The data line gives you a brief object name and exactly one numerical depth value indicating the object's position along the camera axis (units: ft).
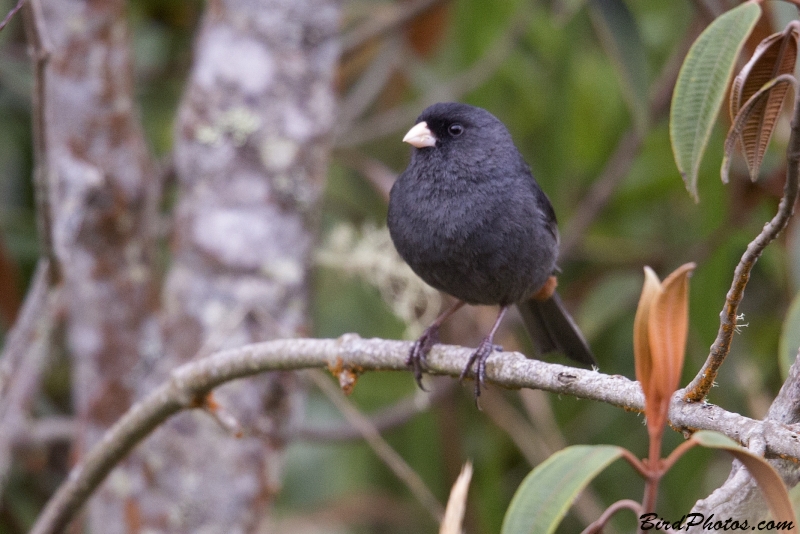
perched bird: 13.69
